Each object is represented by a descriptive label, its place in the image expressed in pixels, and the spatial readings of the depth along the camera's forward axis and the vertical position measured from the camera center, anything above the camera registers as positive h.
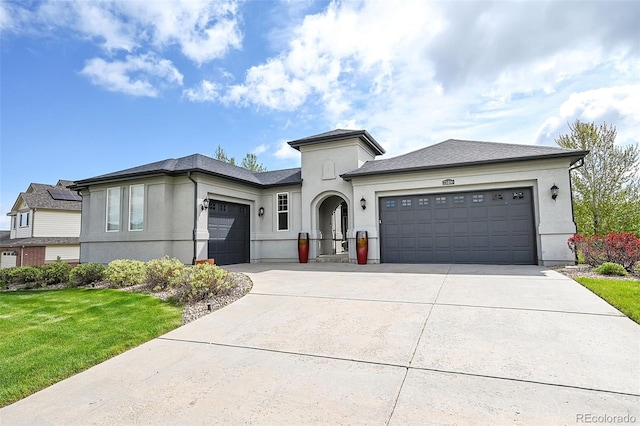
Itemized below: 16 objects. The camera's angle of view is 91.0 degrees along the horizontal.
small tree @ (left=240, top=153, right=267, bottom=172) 32.66 +7.22
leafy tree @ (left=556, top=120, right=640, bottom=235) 17.94 +2.63
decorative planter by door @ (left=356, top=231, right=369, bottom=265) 11.93 -0.69
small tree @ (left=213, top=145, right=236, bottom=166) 31.92 +7.79
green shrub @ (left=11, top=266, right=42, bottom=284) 9.07 -1.19
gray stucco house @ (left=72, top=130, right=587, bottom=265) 10.22 +0.94
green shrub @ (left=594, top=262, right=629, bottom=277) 7.44 -1.02
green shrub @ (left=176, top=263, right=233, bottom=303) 6.25 -1.07
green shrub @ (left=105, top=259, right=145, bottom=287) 8.15 -1.06
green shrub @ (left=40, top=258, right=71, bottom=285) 9.07 -1.13
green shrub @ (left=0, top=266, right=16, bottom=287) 9.42 -1.27
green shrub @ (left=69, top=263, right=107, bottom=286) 8.71 -1.13
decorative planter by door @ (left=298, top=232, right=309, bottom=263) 13.40 -0.74
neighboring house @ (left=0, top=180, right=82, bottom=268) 23.44 +0.47
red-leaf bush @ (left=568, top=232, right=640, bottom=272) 7.91 -0.58
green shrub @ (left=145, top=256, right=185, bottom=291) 7.64 -0.99
